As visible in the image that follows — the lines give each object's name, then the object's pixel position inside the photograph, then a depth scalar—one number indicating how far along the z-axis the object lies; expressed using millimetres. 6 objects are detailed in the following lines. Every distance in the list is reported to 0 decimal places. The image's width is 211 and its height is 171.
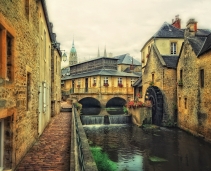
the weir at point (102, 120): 23578
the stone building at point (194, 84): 14742
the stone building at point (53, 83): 17438
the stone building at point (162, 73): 21866
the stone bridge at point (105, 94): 37378
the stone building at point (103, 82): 37812
